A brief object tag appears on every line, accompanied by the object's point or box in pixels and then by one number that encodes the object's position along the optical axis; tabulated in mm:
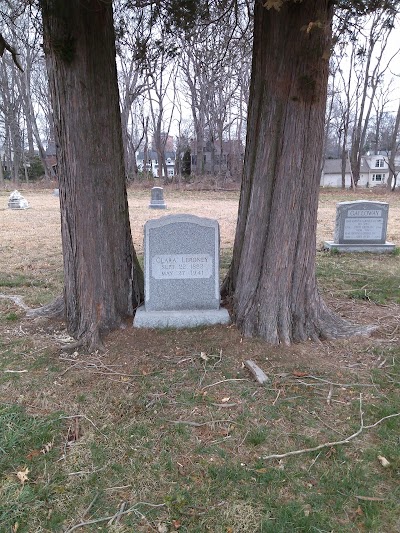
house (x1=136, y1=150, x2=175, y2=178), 67125
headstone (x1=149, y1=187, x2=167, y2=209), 18203
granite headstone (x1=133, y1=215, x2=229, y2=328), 4289
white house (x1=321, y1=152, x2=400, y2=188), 58844
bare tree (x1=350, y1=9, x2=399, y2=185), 30500
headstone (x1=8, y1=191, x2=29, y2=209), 17359
